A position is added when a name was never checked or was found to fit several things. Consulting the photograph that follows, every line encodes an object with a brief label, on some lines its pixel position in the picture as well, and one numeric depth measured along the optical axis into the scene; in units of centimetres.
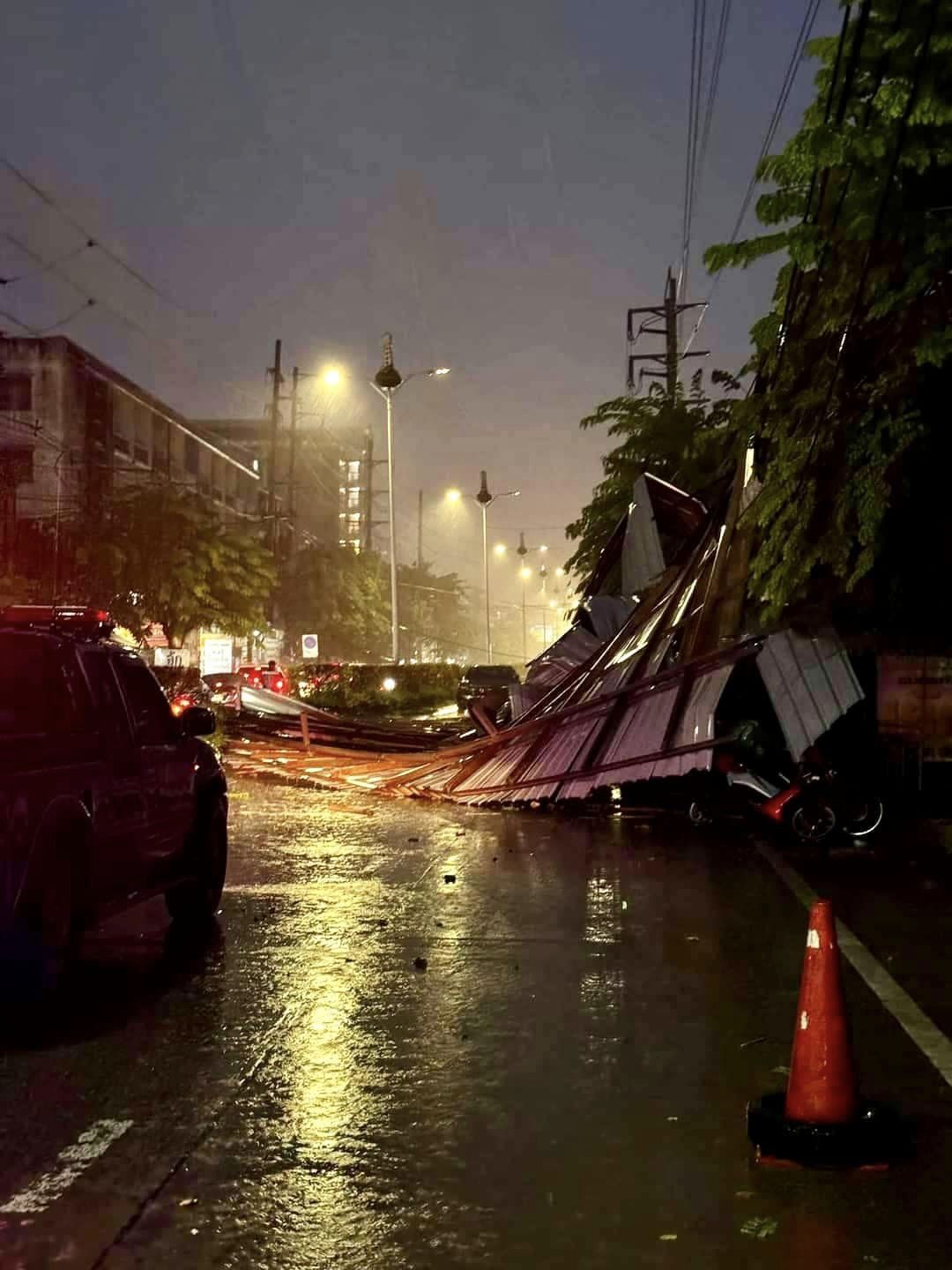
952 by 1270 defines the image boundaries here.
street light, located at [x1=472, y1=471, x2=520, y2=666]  6819
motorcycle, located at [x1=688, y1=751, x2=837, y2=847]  1509
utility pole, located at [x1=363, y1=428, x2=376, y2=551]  7956
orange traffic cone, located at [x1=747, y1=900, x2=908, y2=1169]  531
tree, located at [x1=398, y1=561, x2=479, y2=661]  11362
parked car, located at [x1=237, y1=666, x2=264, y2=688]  4034
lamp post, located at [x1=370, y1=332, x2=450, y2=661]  4341
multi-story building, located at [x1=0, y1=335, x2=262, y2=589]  4691
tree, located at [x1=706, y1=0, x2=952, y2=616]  1096
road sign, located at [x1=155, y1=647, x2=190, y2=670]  4991
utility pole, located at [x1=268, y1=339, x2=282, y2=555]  5872
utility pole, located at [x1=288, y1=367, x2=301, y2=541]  6006
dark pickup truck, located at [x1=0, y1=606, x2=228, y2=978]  713
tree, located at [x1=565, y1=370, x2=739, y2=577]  3022
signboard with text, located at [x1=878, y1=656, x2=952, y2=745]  1808
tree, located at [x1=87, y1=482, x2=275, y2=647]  4572
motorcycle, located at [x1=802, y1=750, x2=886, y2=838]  1517
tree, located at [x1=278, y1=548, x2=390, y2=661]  7925
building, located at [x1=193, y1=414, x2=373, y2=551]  9831
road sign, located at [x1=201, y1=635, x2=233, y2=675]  4747
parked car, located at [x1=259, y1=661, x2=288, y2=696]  4103
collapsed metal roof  1516
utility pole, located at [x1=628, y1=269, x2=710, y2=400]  4150
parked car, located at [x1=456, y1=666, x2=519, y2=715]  4331
